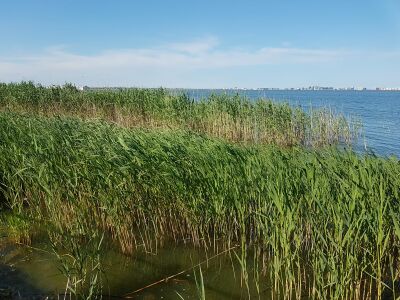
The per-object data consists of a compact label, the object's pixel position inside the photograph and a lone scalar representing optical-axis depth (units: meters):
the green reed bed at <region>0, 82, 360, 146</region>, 18.09
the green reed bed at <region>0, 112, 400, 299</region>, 4.70
